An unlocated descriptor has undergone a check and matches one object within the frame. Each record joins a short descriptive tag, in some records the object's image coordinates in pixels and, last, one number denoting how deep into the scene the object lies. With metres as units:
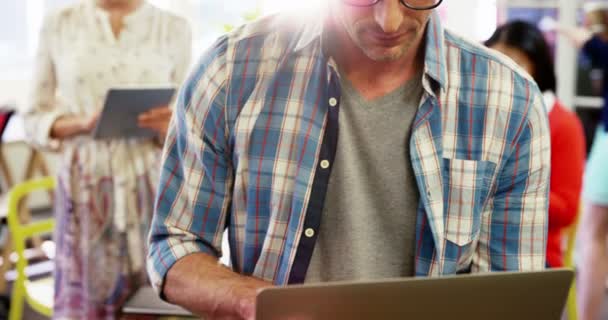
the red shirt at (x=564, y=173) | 2.24
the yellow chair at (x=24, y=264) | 2.65
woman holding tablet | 2.41
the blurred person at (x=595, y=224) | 2.81
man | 1.16
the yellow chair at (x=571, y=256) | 2.66
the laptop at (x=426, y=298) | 0.79
